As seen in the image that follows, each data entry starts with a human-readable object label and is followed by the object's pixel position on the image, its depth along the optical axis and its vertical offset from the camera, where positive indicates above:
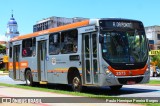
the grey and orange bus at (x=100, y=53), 17.52 +0.26
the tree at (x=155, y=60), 46.85 -0.22
